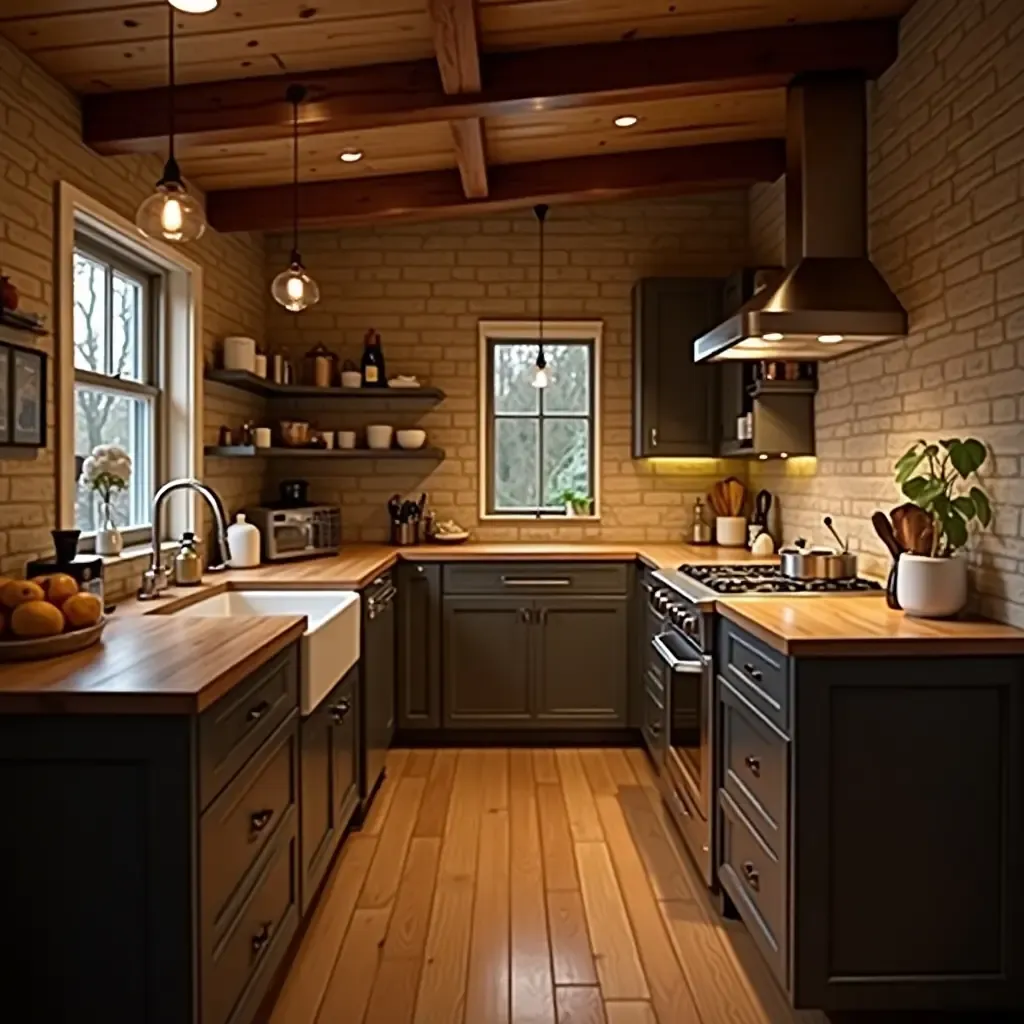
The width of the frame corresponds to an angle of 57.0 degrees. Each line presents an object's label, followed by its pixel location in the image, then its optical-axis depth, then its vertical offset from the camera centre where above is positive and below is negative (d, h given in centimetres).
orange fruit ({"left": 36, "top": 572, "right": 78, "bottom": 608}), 223 -22
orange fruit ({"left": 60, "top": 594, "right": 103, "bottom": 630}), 223 -27
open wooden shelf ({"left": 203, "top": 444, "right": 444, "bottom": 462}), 420 +22
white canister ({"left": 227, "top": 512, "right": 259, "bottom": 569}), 402 -21
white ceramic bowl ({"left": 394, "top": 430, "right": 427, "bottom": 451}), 509 +31
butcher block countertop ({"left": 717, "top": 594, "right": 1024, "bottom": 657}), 225 -34
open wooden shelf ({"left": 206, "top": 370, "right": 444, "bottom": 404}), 464 +55
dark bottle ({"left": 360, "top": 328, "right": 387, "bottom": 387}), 500 +71
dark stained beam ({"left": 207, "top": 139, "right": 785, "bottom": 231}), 442 +149
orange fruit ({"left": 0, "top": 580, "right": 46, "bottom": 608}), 213 -22
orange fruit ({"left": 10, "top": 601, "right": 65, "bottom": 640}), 211 -28
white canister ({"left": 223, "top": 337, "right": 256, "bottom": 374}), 428 +65
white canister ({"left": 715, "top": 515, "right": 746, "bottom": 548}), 494 -19
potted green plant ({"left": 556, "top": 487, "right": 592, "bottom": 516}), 529 -5
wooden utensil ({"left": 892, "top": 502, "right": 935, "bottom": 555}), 271 -10
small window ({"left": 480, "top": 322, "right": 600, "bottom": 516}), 533 +38
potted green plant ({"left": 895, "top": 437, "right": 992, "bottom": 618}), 257 -9
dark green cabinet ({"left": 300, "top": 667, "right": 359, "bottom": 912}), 277 -92
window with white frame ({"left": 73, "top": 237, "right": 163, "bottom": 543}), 327 +48
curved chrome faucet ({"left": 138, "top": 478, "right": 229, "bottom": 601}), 315 -19
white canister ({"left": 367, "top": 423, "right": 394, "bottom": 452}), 509 +32
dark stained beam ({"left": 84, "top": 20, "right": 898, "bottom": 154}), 317 +141
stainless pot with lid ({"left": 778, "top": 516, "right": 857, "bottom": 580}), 340 -26
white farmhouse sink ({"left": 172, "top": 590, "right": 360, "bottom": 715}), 275 -43
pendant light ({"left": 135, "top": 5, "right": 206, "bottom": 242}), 228 +69
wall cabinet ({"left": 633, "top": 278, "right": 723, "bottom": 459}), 491 +62
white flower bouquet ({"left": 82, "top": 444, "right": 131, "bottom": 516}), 315 +9
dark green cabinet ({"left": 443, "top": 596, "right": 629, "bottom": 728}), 466 -83
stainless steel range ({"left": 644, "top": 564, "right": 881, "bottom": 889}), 306 -64
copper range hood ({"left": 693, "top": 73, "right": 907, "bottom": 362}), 320 +97
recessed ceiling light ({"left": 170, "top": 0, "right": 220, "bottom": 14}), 232 +122
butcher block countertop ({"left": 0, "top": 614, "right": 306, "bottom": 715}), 175 -36
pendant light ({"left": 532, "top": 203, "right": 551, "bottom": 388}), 491 +91
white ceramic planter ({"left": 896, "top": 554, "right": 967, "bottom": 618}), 257 -25
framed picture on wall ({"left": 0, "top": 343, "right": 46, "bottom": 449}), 253 +28
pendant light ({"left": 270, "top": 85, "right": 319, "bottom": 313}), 336 +74
